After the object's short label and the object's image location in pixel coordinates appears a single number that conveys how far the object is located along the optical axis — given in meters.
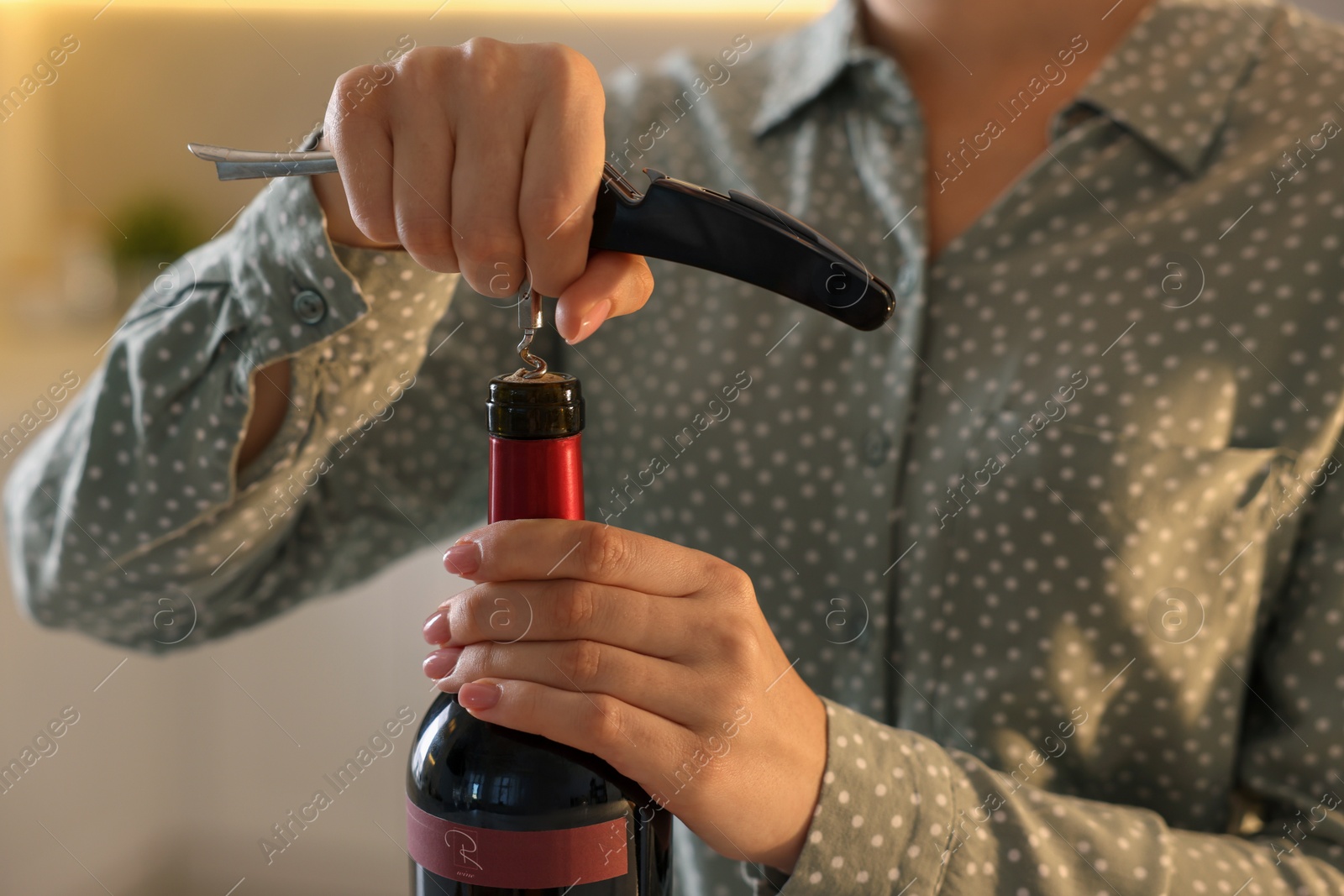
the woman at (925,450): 0.48
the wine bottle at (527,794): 0.34
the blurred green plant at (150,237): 1.54
